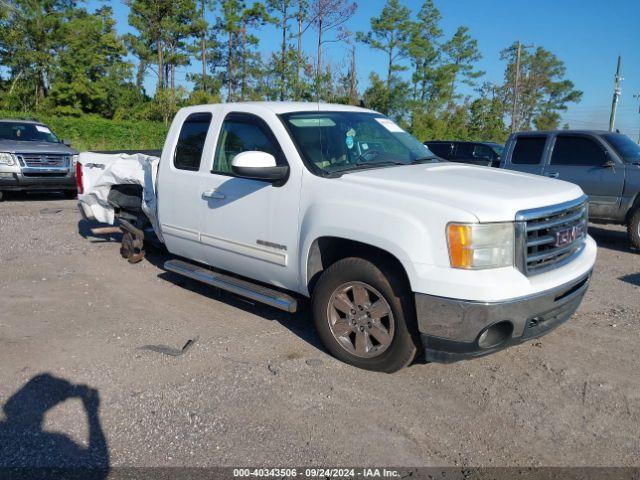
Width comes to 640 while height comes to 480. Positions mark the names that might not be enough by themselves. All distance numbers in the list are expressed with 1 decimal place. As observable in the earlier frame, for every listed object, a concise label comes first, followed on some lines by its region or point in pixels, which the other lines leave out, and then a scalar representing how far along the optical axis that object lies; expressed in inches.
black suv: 615.8
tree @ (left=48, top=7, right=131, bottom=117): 1362.0
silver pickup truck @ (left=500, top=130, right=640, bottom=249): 329.1
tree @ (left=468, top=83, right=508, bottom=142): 1546.5
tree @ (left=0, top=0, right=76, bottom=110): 1330.0
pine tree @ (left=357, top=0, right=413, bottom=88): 1573.6
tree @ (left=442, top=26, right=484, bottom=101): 1721.2
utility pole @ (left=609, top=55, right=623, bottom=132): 1380.4
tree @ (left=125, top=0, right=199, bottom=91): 1445.6
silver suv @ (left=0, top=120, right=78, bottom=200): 456.1
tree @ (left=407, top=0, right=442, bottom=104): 1615.4
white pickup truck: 134.9
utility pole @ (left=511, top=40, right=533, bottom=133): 1531.7
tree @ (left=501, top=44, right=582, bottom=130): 2054.6
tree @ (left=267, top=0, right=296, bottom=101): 1459.2
